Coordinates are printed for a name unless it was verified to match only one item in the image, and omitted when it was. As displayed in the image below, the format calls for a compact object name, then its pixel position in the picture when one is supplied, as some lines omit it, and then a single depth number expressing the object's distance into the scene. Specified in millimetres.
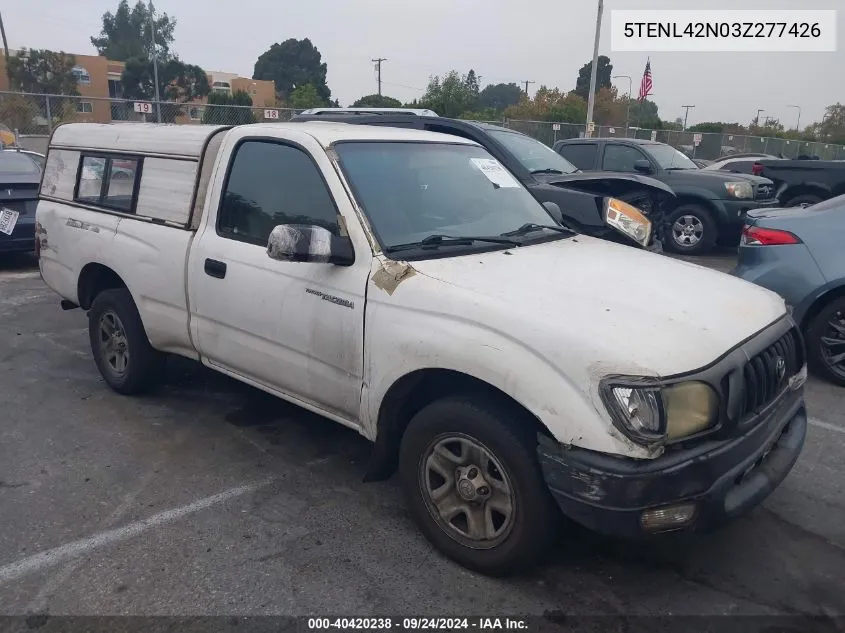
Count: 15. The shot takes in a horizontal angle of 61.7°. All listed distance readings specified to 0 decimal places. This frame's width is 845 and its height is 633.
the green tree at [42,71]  50344
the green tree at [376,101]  39781
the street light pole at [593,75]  22672
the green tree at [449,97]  35097
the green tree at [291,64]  91312
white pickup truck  2557
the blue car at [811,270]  5215
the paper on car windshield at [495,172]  4188
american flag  25562
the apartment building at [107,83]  59781
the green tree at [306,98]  47597
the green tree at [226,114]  18694
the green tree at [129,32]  98750
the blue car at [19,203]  8633
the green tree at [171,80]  58250
